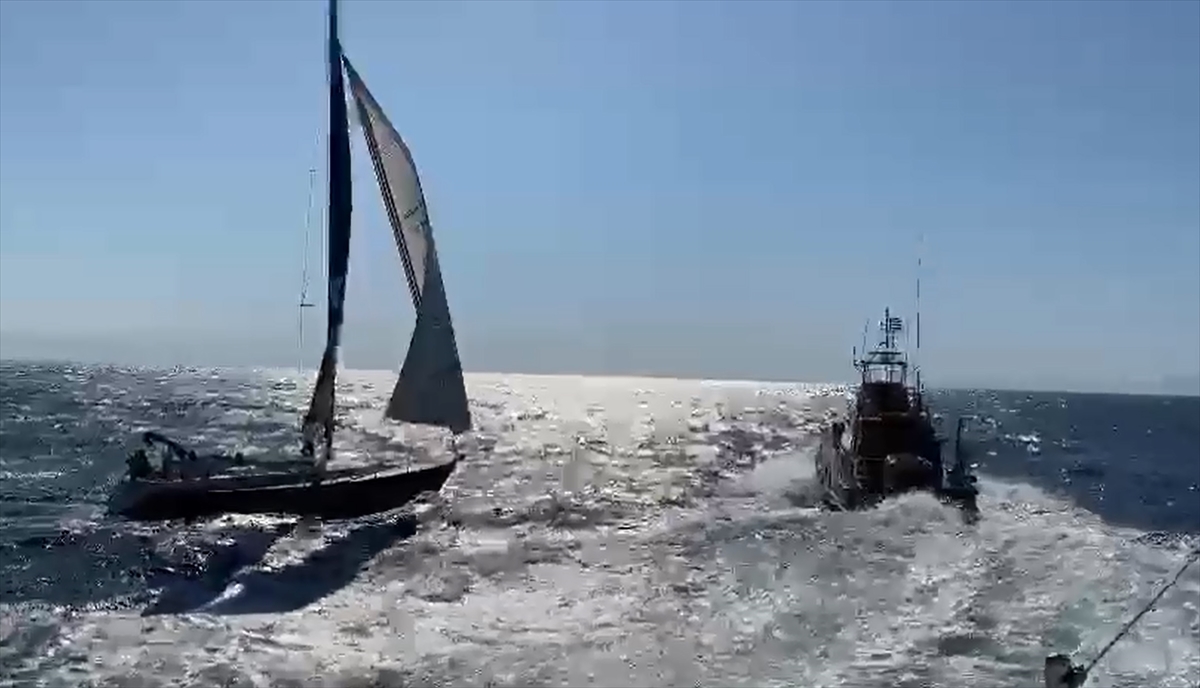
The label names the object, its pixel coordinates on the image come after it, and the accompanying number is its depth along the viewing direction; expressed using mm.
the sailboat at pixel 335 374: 40344
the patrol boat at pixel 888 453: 43625
